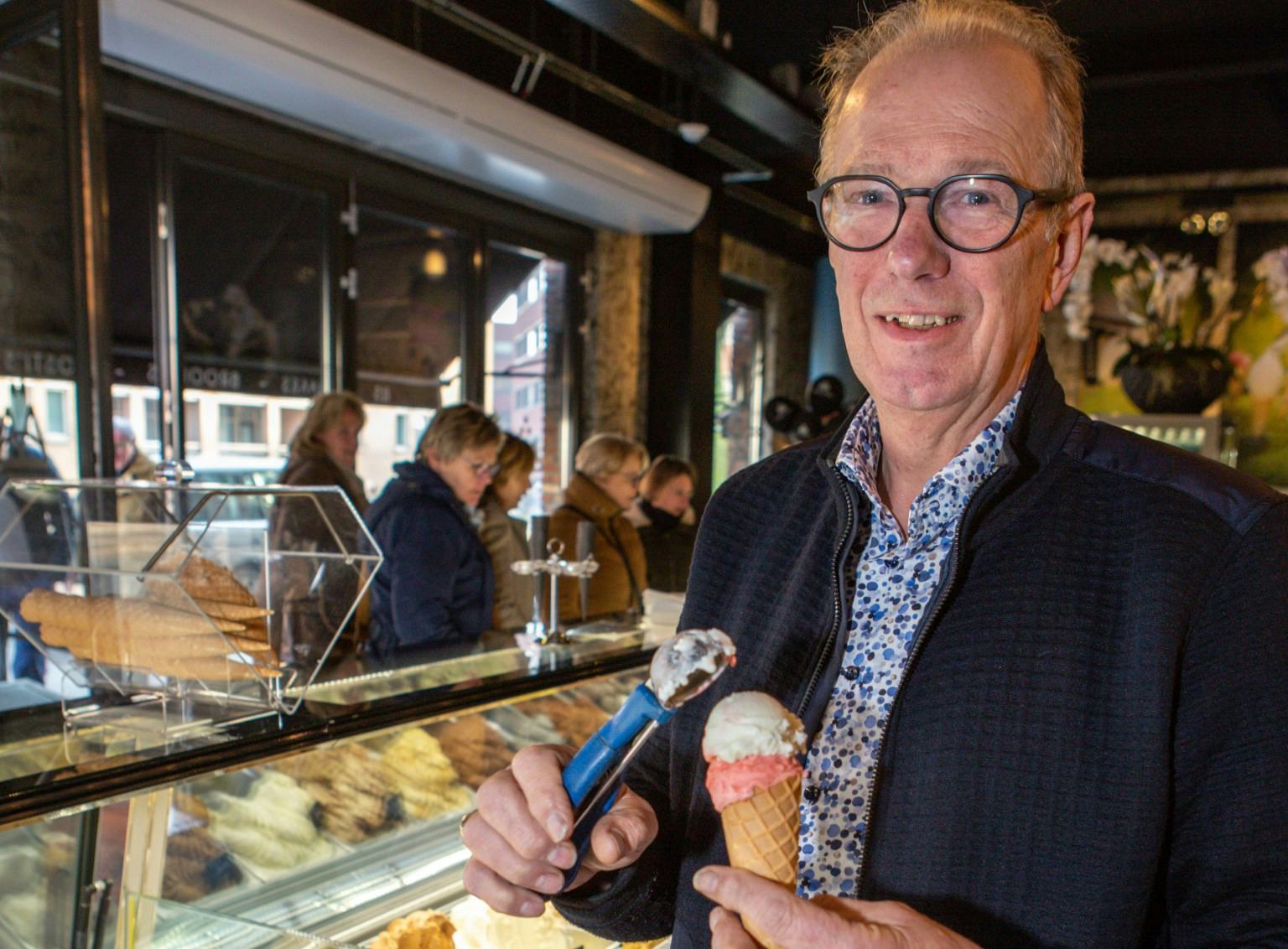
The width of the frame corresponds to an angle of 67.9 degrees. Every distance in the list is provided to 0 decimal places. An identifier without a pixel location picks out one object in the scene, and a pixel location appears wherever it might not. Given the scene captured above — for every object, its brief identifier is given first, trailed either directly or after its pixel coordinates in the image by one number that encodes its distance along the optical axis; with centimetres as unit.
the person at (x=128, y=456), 460
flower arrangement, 492
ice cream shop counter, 153
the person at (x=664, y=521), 575
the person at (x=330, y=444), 434
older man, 94
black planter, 484
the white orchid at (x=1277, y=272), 578
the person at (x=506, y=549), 434
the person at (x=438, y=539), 357
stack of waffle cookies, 169
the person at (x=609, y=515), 476
